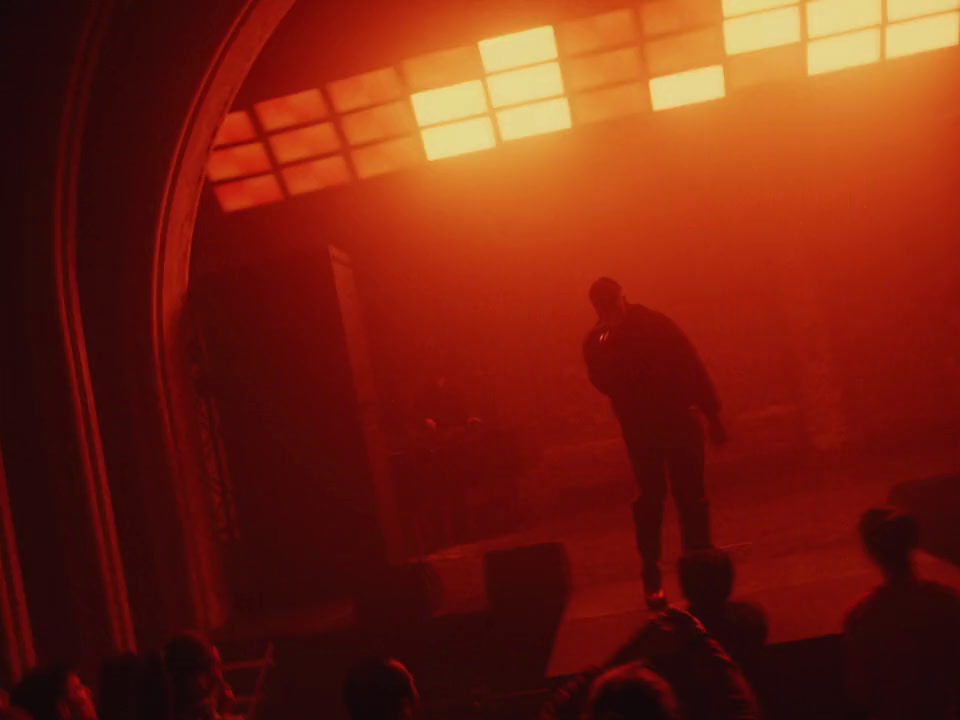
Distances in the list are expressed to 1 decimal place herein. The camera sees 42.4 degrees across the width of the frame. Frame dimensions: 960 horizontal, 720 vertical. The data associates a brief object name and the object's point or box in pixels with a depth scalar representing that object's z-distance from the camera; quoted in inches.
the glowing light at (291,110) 398.0
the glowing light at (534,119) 410.9
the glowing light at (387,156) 418.2
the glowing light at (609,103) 408.5
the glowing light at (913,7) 383.6
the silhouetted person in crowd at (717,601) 146.6
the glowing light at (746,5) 376.2
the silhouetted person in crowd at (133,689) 162.9
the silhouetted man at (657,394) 230.2
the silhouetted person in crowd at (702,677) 115.8
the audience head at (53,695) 159.2
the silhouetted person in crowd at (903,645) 133.7
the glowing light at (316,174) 422.6
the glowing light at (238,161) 410.0
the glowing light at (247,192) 422.0
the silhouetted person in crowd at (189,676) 159.0
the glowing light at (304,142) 409.7
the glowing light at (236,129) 398.9
